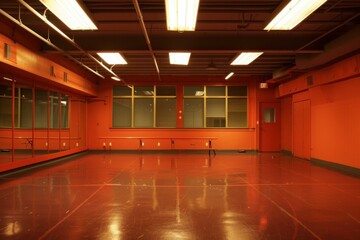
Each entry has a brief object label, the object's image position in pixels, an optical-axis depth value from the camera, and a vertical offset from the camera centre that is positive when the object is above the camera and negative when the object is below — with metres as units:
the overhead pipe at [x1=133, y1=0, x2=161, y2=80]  4.06 +1.61
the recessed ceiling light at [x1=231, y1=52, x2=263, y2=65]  7.92 +1.81
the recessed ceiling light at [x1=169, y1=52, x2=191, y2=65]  7.88 +1.81
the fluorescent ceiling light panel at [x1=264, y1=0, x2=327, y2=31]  4.36 +1.72
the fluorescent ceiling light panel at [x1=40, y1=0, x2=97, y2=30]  4.31 +1.71
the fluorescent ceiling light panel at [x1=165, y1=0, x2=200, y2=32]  4.25 +1.67
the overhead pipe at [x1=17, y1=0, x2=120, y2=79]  4.06 +1.58
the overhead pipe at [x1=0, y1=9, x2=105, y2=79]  4.30 +1.58
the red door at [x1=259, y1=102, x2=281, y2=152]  12.67 -0.26
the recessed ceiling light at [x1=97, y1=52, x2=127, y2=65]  7.76 +1.79
